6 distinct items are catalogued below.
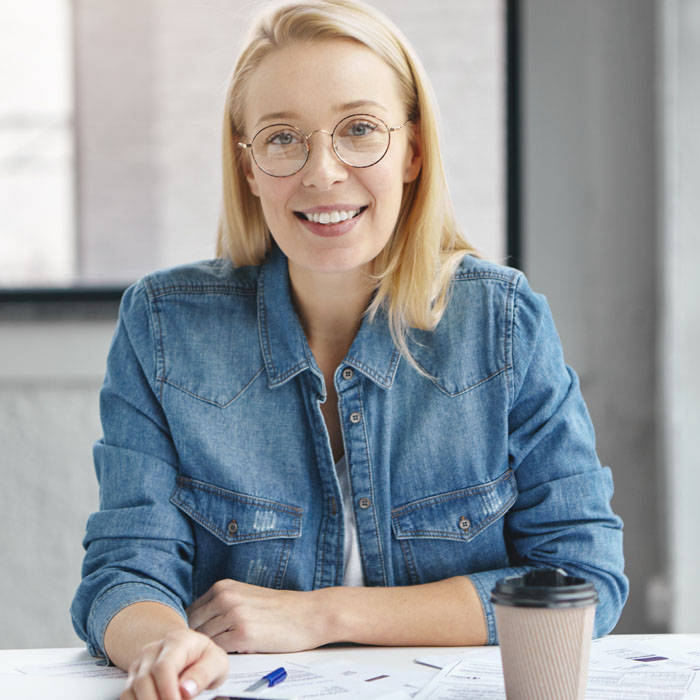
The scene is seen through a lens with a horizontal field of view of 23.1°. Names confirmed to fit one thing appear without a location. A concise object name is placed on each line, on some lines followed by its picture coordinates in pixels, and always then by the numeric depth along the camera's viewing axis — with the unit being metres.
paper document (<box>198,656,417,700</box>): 1.21
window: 2.05
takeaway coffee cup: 1.14
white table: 1.24
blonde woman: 1.41
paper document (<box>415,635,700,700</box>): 1.21
